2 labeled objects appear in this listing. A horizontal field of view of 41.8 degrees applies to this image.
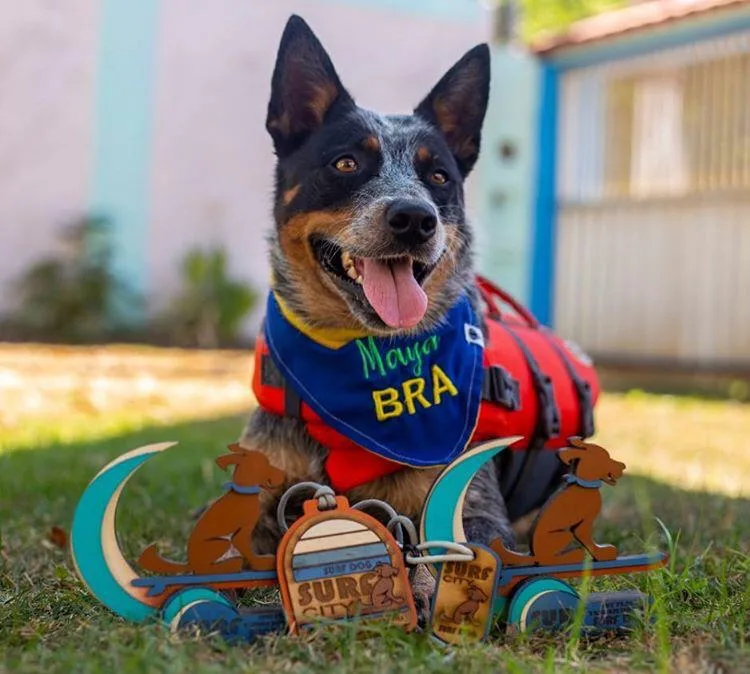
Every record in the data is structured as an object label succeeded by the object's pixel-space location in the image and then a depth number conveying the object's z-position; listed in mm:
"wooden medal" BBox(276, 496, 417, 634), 1937
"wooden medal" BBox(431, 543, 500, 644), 1970
